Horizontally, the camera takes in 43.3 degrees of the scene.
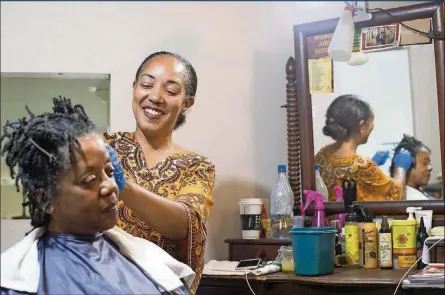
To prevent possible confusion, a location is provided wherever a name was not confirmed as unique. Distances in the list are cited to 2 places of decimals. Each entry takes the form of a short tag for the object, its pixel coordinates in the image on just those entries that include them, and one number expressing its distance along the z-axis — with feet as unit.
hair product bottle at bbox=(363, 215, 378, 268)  6.88
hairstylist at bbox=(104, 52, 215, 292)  5.03
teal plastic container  6.31
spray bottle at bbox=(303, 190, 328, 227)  7.43
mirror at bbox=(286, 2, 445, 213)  7.25
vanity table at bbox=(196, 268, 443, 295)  5.81
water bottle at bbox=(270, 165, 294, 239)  7.63
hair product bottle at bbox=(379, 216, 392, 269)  6.72
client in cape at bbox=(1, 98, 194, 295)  3.86
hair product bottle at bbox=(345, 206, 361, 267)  6.93
